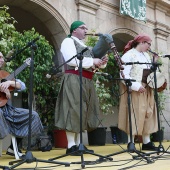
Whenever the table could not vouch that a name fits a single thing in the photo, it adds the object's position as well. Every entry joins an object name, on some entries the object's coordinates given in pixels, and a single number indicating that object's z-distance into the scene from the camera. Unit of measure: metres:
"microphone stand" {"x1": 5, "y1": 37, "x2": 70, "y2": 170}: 2.76
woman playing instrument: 4.38
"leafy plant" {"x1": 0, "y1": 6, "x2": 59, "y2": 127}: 4.52
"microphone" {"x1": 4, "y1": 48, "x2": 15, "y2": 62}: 3.31
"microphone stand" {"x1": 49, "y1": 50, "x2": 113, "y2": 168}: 2.84
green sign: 7.63
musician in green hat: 3.87
